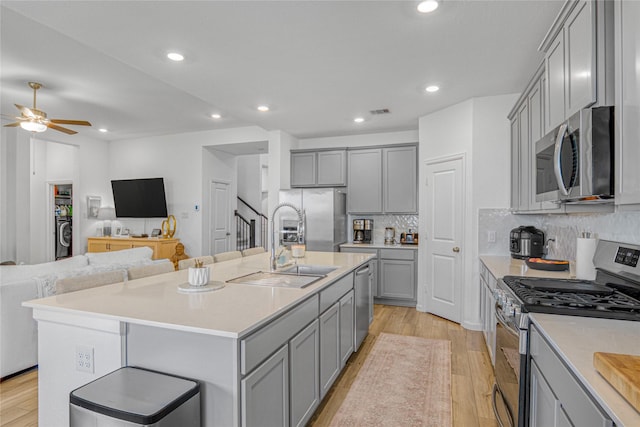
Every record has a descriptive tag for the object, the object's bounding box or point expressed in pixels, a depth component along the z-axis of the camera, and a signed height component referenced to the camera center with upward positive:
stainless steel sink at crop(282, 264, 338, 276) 2.91 -0.50
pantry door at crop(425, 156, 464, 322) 4.15 -0.31
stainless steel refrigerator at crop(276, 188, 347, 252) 5.20 -0.05
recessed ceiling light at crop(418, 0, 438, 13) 2.15 +1.33
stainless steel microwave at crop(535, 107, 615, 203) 1.43 +0.26
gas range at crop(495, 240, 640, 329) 1.46 -0.41
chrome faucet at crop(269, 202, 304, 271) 2.77 -0.35
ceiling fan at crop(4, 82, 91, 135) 3.93 +1.09
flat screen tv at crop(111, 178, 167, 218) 6.56 +0.27
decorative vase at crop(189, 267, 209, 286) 2.03 -0.39
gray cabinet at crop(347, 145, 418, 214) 5.23 +0.51
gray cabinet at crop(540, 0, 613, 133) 1.48 +0.77
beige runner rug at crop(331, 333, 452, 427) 2.22 -1.36
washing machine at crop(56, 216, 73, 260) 7.74 -0.60
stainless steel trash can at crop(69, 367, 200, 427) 1.21 -0.71
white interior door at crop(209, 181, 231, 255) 6.64 -0.13
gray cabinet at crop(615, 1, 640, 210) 1.24 +0.42
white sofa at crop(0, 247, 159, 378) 2.61 -0.73
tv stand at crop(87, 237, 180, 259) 6.09 -0.61
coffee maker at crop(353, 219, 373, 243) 5.69 -0.30
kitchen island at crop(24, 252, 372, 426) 1.39 -0.61
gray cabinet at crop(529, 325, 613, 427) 0.91 -0.59
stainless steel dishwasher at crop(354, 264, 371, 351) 3.17 -0.90
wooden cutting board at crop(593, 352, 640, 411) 0.77 -0.39
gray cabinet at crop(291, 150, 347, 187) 5.59 +0.74
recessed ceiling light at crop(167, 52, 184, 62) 2.83 +1.32
